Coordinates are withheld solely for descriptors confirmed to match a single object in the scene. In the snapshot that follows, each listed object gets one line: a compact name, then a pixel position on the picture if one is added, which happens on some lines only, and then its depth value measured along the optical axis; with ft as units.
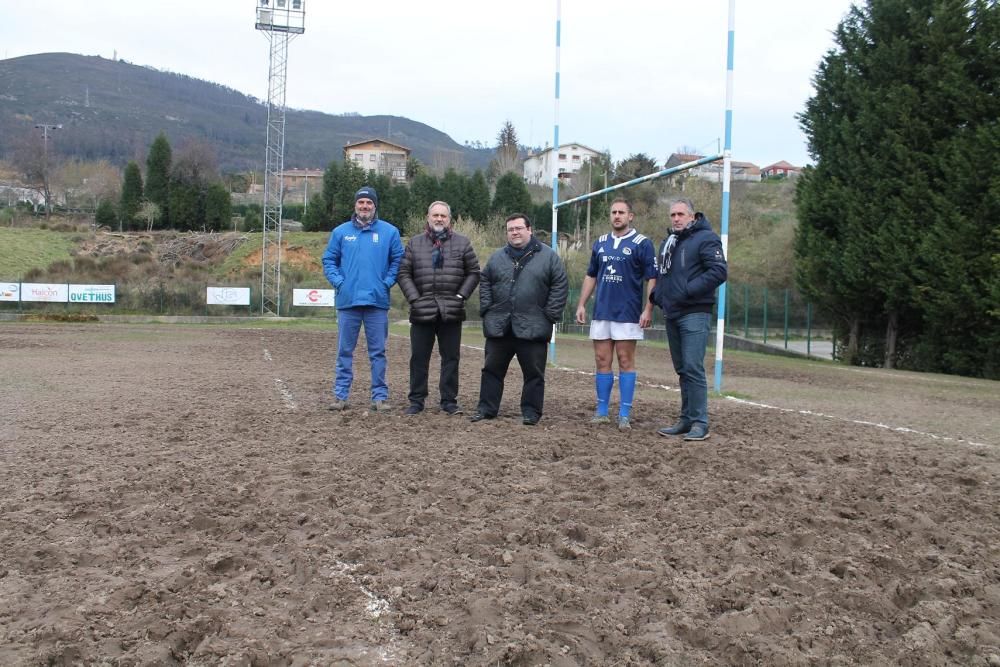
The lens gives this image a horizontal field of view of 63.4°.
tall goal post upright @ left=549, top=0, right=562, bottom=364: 42.37
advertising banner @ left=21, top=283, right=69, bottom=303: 112.57
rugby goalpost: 28.68
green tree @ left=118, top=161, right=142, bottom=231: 198.18
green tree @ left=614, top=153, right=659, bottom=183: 153.60
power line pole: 222.52
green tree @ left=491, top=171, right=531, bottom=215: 197.48
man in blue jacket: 23.84
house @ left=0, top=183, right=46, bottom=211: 264.68
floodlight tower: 116.47
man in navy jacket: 20.03
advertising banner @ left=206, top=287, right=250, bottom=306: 120.47
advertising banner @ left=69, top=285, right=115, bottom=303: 115.44
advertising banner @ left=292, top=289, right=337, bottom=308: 125.90
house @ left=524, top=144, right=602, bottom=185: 296.51
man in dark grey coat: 21.93
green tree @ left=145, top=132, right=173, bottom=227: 198.59
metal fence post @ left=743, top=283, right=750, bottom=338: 87.81
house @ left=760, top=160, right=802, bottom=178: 401.29
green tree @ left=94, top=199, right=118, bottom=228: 202.28
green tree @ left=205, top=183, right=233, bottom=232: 196.95
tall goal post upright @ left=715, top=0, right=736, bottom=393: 28.66
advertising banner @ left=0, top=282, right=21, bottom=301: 110.83
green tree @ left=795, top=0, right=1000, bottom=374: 53.47
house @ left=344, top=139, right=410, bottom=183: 360.07
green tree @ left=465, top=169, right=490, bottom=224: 199.00
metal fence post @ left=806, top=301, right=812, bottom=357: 78.34
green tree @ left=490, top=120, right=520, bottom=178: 306.96
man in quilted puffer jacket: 23.35
